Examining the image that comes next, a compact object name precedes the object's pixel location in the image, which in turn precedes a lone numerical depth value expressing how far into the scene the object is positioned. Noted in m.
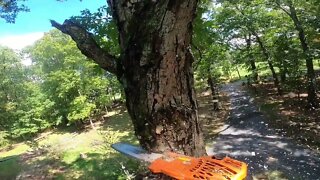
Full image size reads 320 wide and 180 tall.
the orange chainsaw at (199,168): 1.27
